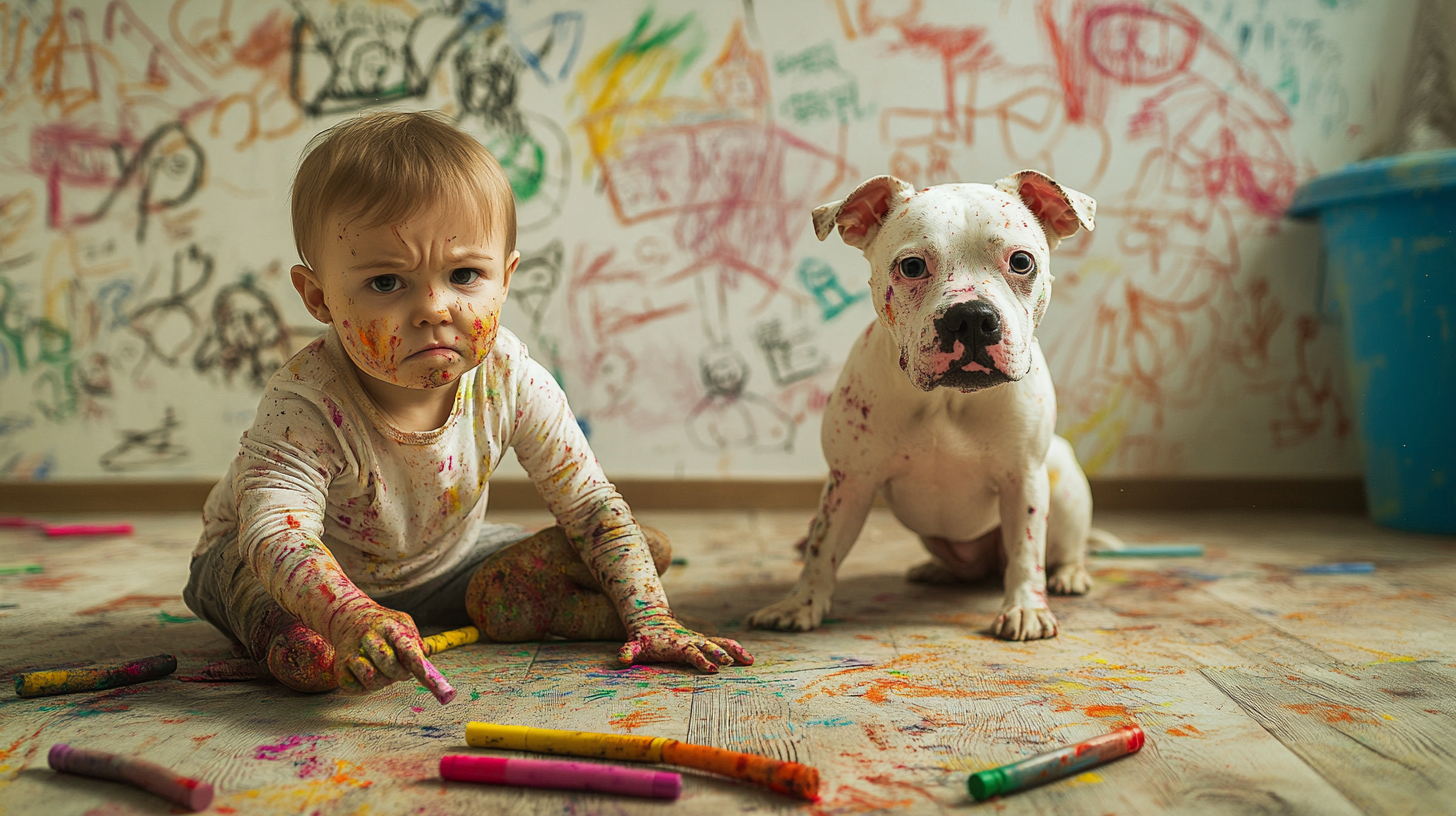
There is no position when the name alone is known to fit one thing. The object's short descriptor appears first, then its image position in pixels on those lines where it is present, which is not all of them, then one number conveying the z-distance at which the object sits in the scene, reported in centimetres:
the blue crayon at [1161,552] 233
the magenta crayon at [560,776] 94
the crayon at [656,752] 95
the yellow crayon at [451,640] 147
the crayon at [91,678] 125
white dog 146
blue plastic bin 247
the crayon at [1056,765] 94
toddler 125
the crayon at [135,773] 92
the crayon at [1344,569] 211
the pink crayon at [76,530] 263
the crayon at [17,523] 284
